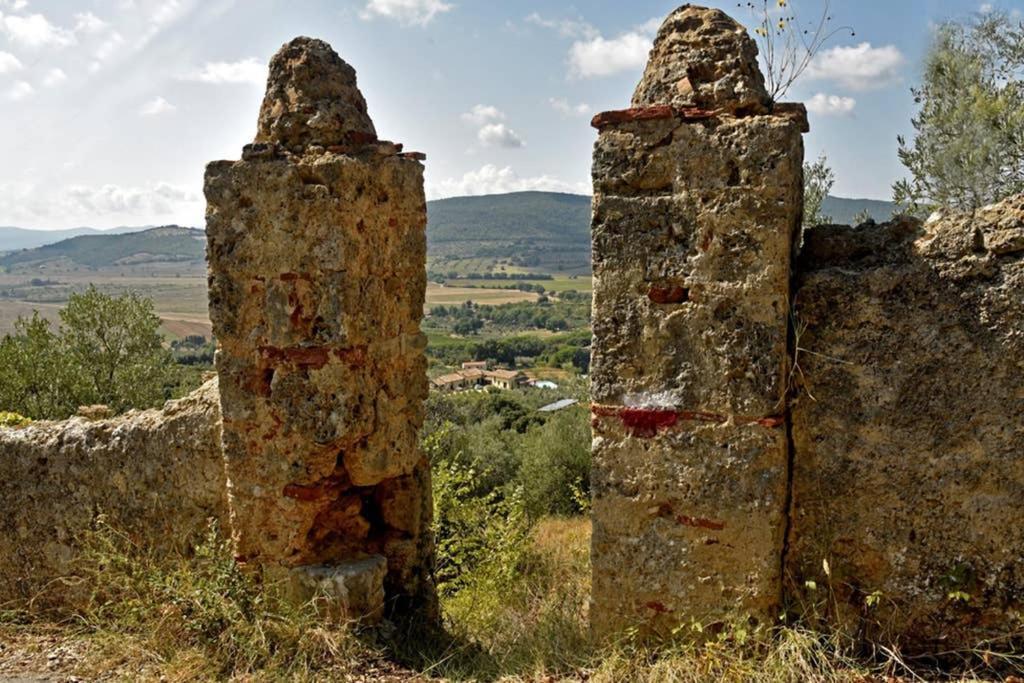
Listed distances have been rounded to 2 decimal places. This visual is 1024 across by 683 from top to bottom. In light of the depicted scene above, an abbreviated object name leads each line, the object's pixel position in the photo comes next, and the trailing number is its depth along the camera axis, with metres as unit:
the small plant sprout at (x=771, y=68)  3.97
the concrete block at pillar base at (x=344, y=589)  4.51
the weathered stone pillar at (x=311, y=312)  4.44
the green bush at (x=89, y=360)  13.26
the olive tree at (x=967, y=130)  10.34
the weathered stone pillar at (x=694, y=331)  3.58
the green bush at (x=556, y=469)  14.20
